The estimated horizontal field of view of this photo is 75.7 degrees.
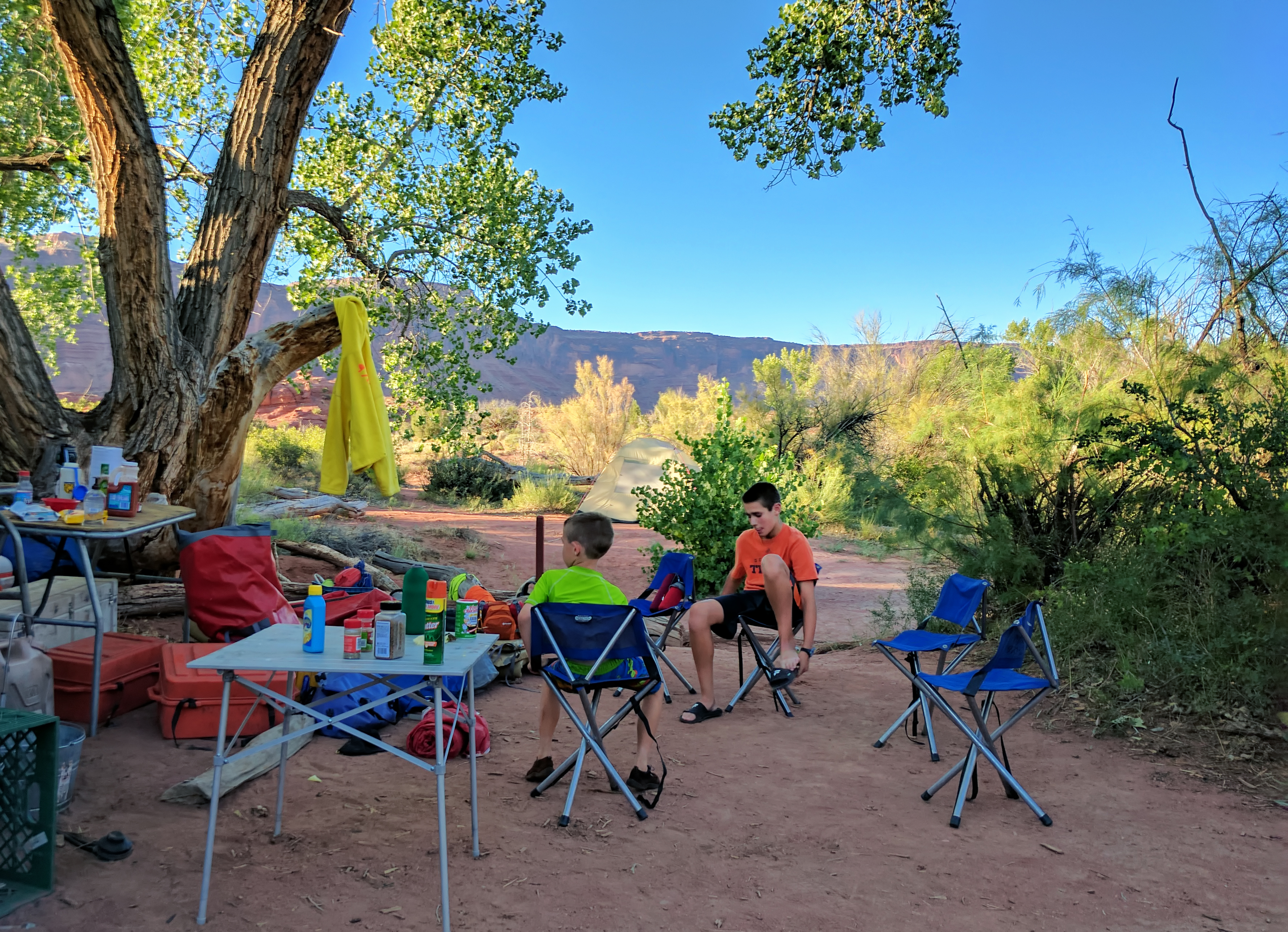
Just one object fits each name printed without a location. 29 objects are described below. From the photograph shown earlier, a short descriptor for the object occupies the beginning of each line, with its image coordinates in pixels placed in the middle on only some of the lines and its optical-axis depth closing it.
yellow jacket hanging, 4.26
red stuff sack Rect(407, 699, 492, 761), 3.55
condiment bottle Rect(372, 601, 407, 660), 2.47
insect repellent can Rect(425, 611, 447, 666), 2.46
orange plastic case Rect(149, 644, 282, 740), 3.62
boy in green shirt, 3.27
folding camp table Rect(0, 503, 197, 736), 3.18
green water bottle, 2.63
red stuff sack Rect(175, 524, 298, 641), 4.36
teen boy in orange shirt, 4.29
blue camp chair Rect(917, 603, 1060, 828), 3.16
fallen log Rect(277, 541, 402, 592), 7.03
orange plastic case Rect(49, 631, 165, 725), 3.68
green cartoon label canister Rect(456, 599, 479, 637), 2.80
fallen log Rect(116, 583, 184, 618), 5.45
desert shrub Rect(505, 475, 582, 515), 16.92
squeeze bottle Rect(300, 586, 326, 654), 2.52
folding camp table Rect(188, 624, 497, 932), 2.31
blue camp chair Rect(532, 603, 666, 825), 3.11
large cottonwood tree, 5.17
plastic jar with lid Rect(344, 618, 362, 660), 2.50
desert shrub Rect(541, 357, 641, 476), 22.11
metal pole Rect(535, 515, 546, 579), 7.49
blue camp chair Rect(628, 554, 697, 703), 4.81
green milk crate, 2.35
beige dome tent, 14.31
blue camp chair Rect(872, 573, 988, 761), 4.06
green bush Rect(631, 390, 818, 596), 8.10
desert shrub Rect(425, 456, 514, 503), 18.23
